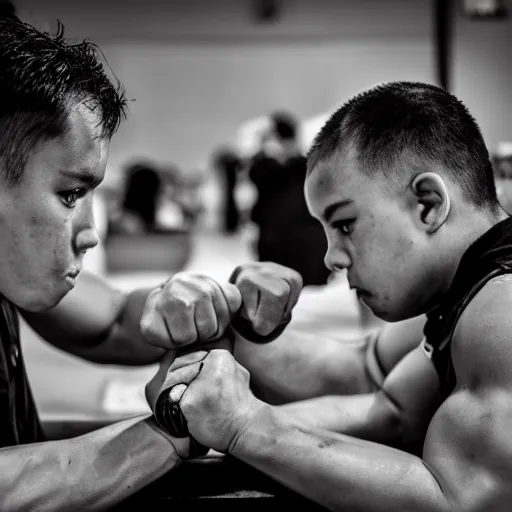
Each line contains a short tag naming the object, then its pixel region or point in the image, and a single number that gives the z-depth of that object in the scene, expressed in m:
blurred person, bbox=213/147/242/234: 5.79
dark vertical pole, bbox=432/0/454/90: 4.51
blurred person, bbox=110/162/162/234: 4.31
